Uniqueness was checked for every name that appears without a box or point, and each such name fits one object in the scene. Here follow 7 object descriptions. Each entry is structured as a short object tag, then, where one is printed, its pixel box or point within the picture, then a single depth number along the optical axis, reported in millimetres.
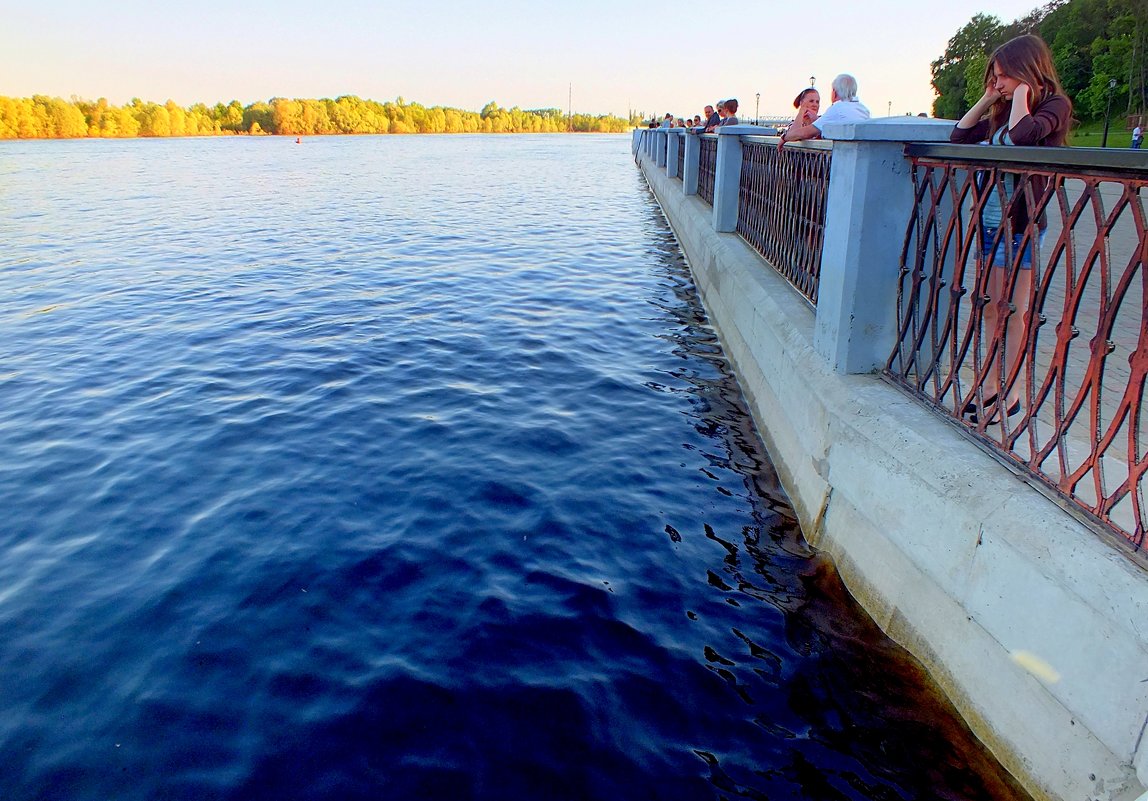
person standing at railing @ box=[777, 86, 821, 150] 7776
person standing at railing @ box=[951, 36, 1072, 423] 3619
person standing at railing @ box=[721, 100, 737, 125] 13781
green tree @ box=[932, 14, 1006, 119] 82438
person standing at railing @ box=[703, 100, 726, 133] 14094
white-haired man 6727
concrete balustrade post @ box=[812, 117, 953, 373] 4136
